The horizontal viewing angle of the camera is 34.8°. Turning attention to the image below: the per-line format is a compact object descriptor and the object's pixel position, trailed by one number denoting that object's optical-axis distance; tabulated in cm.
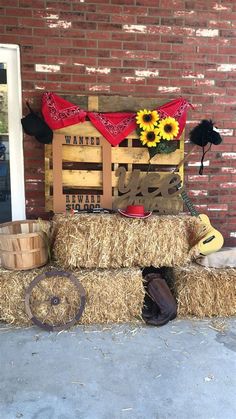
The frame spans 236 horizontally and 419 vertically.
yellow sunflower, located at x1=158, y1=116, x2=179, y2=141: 344
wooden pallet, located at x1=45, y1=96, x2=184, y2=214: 347
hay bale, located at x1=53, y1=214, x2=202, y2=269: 299
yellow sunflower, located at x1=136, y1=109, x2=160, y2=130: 341
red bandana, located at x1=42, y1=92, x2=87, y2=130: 339
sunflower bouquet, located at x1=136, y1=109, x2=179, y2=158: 342
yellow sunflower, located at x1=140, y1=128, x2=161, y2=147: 344
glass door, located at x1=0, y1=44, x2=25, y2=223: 348
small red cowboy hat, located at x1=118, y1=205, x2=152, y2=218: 312
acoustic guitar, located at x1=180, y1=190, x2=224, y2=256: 346
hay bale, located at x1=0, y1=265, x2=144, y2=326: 296
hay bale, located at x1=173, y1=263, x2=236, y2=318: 310
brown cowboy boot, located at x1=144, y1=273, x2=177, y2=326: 304
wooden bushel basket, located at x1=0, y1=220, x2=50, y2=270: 291
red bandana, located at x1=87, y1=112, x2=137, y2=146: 347
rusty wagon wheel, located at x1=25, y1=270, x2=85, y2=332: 295
